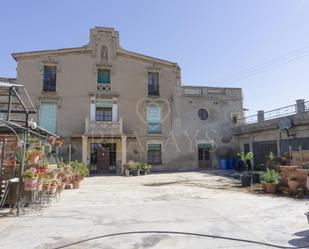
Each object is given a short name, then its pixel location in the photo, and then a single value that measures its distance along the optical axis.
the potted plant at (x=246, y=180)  12.94
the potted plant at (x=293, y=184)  9.73
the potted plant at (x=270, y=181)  10.50
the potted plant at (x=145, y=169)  20.25
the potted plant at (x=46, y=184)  8.01
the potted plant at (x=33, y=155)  8.29
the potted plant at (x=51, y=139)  11.00
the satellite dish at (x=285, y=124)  17.62
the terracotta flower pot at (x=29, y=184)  7.21
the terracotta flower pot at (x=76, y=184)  12.62
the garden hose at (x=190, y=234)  4.52
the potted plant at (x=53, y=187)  8.60
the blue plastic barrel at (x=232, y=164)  23.14
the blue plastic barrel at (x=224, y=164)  23.12
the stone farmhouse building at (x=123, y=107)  20.98
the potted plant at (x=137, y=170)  19.63
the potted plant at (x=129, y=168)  19.53
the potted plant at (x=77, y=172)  12.60
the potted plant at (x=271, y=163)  16.17
